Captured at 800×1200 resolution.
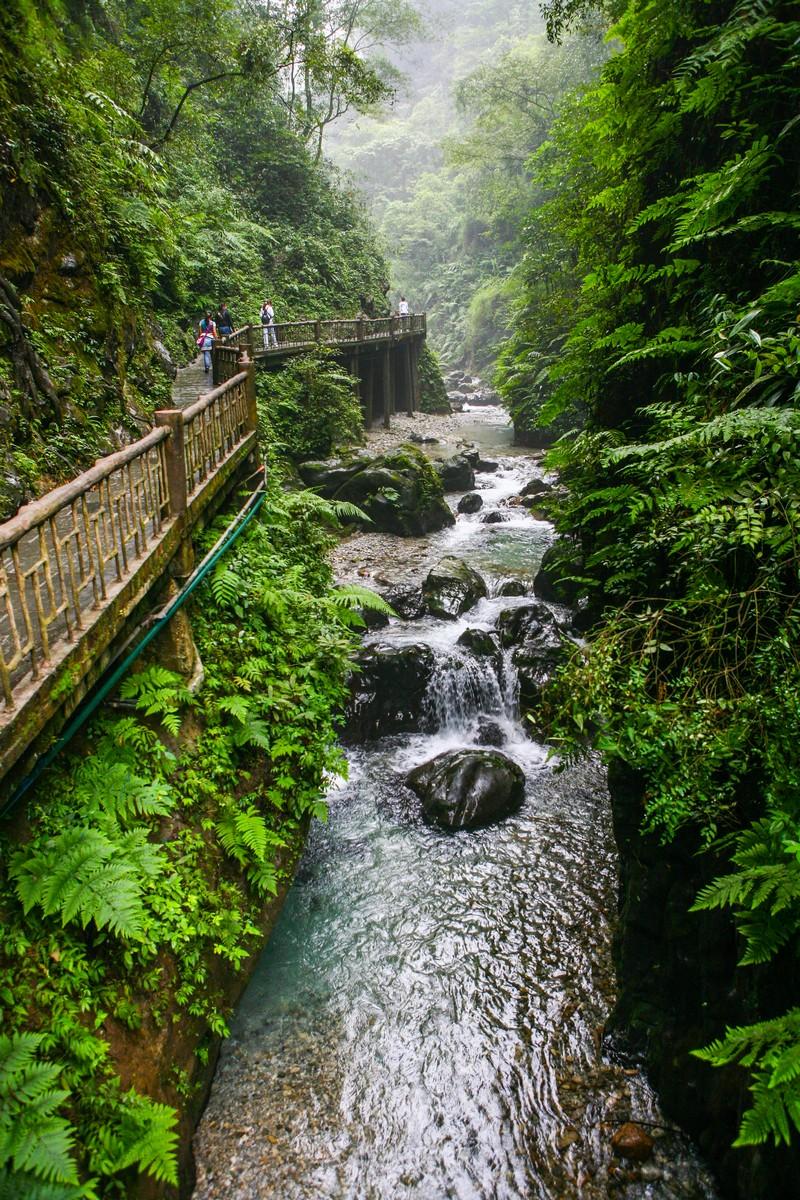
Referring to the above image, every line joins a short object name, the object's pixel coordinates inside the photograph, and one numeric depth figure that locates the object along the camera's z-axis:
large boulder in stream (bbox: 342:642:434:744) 10.69
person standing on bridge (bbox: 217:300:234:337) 17.45
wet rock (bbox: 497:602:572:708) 11.07
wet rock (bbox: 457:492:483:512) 19.83
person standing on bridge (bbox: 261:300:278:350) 18.98
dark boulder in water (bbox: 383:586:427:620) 13.11
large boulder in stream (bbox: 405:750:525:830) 8.66
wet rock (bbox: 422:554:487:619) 13.12
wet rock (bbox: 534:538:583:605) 11.81
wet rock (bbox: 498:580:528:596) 13.98
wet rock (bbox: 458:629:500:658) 11.73
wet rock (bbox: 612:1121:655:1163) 4.95
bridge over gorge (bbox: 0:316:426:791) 3.94
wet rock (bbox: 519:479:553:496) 20.77
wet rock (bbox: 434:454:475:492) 21.61
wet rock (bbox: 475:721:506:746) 10.71
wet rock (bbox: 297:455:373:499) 17.66
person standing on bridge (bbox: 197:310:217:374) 15.98
